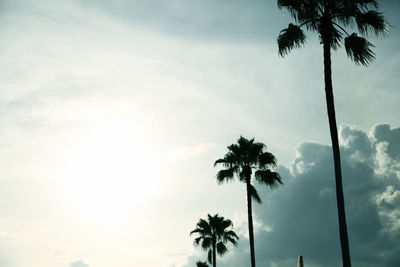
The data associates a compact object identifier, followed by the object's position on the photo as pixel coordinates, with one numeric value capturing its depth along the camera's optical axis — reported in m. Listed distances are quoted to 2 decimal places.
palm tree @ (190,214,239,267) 38.69
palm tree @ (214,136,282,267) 25.83
